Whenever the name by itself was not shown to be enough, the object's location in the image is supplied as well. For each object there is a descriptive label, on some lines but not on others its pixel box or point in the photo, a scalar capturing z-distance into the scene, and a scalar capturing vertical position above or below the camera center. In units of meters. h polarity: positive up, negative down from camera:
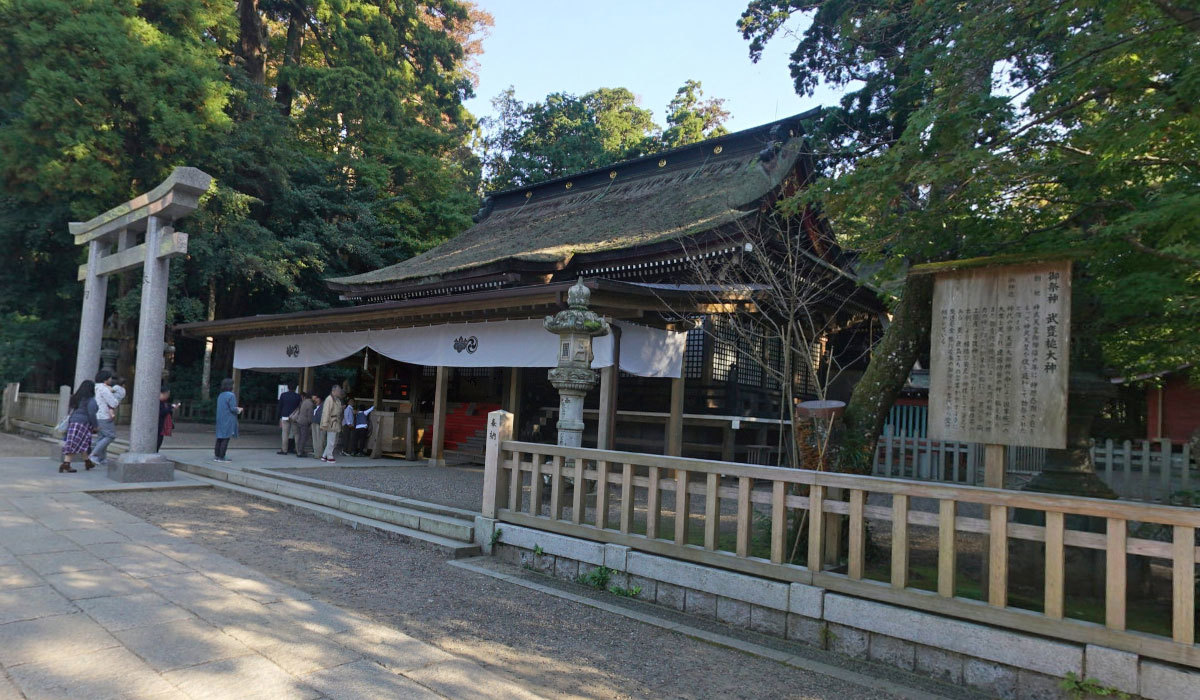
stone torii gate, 9.41 +1.10
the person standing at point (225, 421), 11.57 -0.81
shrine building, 9.68 +1.18
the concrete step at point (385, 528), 6.63 -1.64
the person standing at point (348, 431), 14.52 -1.11
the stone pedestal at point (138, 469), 9.42 -1.42
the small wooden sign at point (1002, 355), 4.43 +0.42
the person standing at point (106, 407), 9.94 -0.59
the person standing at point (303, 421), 13.39 -0.86
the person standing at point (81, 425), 9.94 -0.88
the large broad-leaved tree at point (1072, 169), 4.65 +2.03
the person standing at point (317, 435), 13.14 -1.13
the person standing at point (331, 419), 12.45 -0.74
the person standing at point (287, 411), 13.62 -0.70
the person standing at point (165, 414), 11.74 -0.80
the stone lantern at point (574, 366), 7.02 +0.29
